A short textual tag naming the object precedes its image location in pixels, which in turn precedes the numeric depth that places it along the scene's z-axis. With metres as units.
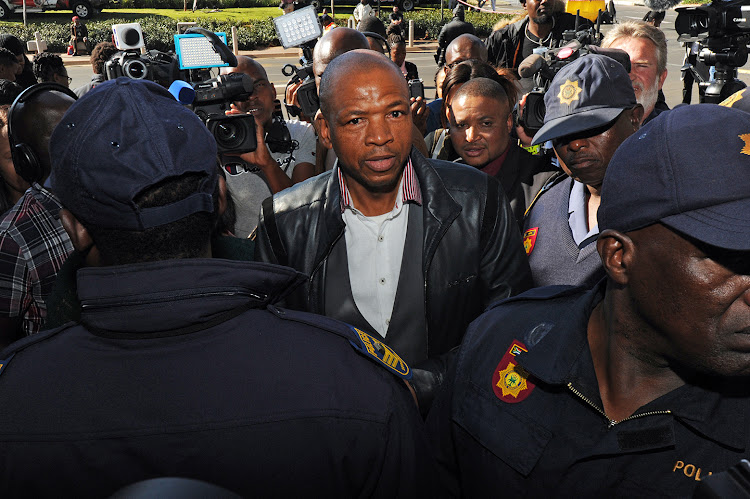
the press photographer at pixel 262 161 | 3.30
